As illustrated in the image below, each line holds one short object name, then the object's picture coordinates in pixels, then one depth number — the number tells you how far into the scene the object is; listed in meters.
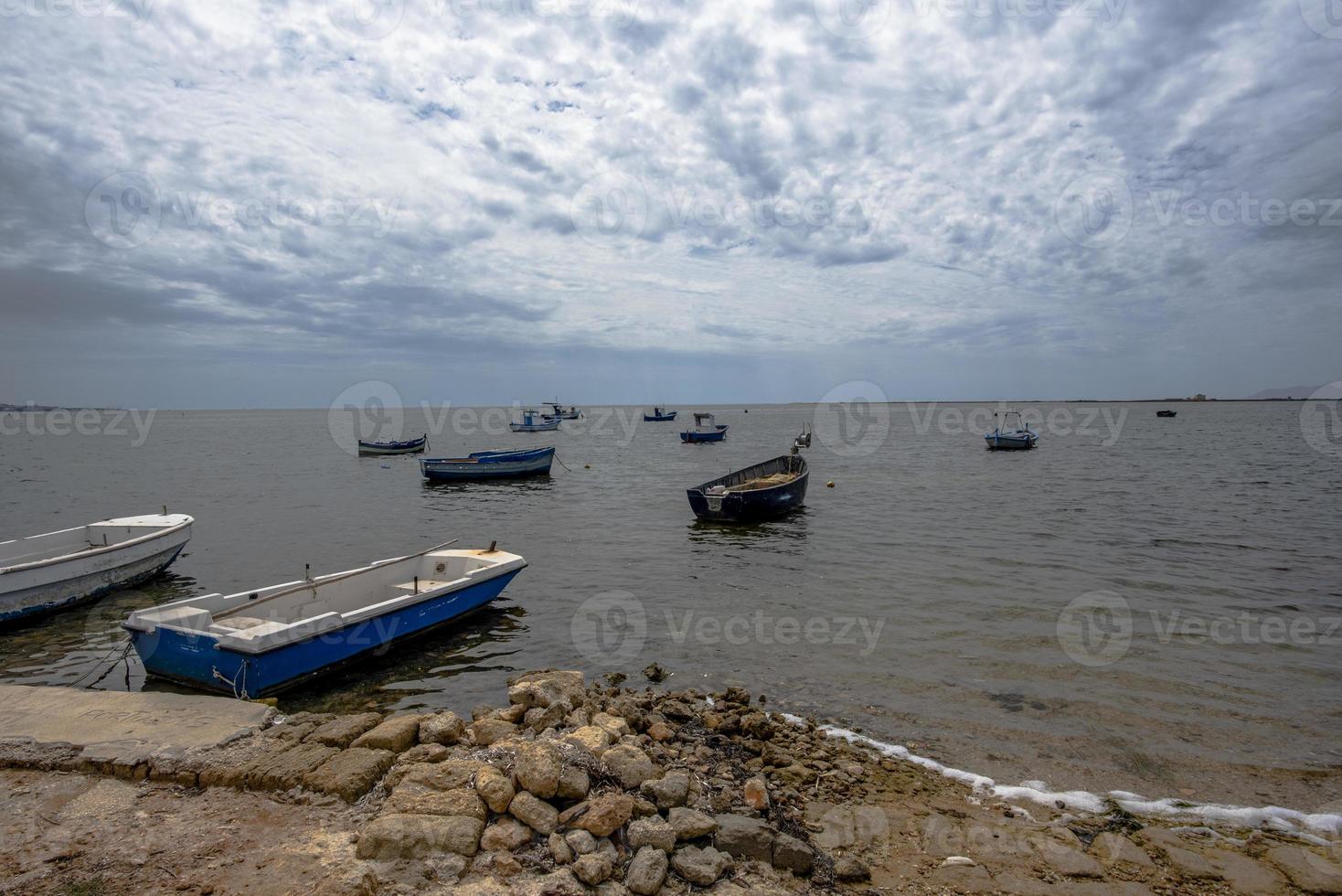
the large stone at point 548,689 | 7.72
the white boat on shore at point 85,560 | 13.37
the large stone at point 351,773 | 5.92
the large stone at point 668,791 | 5.82
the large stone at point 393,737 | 6.60
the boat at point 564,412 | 110.03
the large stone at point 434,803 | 5.32
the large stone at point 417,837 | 4.97
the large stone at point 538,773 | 5.52
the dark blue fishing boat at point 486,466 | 38.34
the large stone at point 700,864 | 5.02
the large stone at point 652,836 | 5.25
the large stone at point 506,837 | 5.13
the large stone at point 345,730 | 6.83
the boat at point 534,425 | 91.94
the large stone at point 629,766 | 5.99
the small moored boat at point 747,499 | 23.53
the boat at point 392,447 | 57.84
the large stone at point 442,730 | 6.71
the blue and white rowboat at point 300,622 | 9.62
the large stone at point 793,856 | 5.38
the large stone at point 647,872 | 4.88
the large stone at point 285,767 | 6.11
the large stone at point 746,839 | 5.41
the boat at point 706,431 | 72.69
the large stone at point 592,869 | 4.84
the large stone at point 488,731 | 6.73
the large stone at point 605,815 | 5.30
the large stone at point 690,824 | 5.43
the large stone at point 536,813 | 5.30
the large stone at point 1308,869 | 5.64
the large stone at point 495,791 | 5.43
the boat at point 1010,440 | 55.84
